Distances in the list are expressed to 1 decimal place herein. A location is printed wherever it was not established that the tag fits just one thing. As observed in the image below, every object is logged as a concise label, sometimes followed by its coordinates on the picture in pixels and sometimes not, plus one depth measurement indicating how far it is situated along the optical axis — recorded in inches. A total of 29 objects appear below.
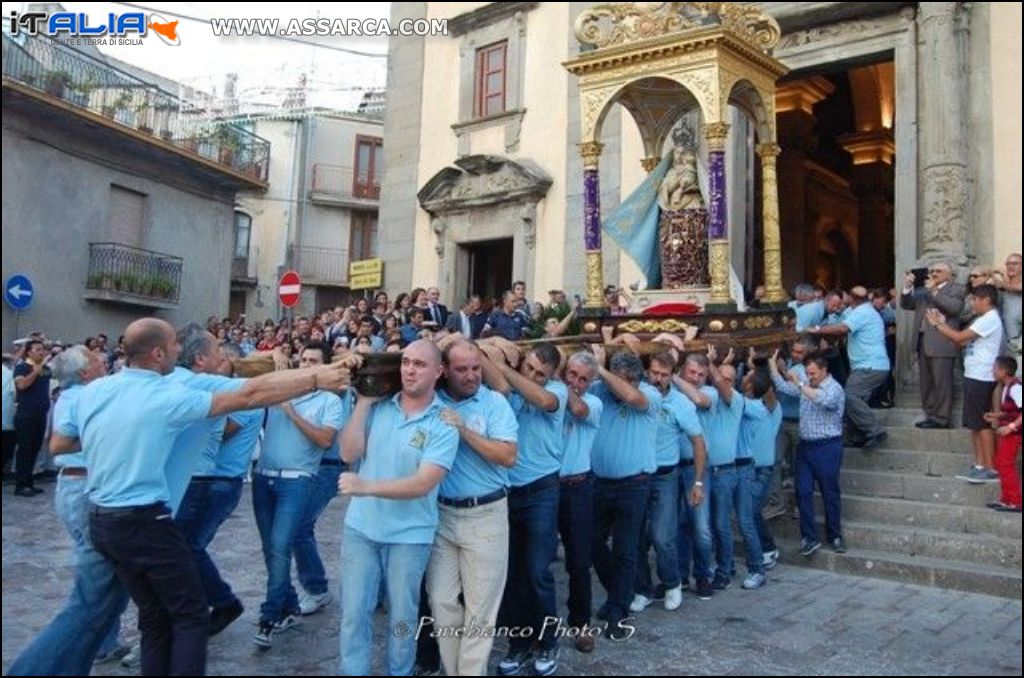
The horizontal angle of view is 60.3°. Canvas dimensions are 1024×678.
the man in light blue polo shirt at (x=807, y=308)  373.1
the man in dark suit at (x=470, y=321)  453.4
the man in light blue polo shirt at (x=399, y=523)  152.8
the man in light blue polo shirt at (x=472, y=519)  161.8
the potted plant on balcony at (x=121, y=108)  748.0
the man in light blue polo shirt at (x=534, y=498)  184.7
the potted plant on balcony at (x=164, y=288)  792.0
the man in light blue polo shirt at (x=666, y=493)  234.5
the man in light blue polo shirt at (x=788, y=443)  303.4
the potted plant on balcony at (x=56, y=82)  684.1
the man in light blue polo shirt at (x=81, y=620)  143.0
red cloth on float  319.3
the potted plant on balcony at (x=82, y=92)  707.4
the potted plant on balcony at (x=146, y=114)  788.0
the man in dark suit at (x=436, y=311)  473.6
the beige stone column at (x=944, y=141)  385.1
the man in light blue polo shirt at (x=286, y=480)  200.7
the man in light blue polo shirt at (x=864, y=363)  321.4
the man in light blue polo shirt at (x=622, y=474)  213.0
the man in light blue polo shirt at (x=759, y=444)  269.4
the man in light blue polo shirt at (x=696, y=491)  245.0
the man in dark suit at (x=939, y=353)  319.9
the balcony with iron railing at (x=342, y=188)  1134.4
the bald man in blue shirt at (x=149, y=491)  143.7
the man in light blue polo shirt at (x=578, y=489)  203.9
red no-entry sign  517.7
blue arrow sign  581.6
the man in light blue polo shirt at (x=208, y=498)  189.5
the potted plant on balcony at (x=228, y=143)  915.4
